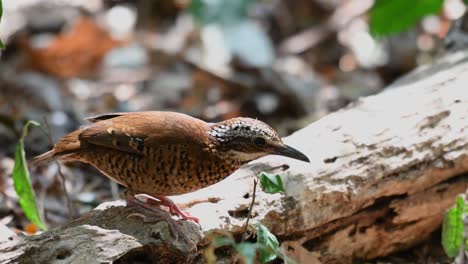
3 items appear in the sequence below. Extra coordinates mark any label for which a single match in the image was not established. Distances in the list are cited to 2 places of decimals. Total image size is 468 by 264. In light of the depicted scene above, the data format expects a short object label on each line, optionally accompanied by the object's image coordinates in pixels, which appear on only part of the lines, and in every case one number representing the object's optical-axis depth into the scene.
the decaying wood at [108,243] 7.13
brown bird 8.10
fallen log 8.48
